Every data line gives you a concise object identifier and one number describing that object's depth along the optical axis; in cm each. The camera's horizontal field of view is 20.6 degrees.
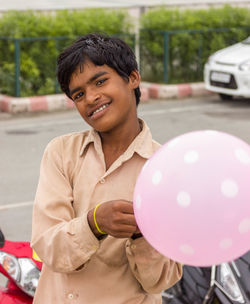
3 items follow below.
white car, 1066
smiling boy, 191
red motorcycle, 265
